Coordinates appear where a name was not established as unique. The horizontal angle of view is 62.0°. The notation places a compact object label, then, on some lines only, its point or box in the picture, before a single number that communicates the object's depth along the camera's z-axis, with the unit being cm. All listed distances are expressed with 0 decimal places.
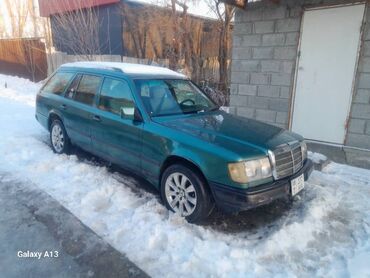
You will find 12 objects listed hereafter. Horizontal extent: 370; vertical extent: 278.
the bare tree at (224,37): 1140
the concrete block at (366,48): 502
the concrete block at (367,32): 499
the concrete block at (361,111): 518
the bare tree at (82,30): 1303
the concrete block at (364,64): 506
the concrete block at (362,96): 514
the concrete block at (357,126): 525
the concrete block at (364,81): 511
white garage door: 521
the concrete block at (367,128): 520
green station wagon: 306
